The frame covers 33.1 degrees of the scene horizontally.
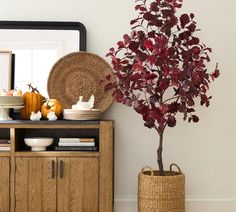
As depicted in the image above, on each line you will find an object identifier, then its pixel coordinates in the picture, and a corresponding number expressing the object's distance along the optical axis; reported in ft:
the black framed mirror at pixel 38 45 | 10.96
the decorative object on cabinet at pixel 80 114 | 9.75
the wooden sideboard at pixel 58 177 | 9.52
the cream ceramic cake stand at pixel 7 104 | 9.80
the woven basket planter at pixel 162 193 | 9.46
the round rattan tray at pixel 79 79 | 10.71
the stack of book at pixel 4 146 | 9.62
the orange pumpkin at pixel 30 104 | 10.26
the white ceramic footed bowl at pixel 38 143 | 9.77
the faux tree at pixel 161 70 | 9.34
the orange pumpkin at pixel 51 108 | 10.05
